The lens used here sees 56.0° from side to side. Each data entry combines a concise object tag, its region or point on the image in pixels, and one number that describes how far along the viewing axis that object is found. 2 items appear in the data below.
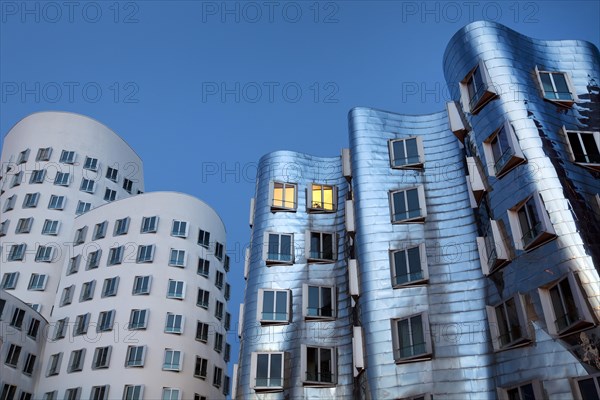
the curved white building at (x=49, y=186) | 53.00
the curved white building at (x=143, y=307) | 42.62
